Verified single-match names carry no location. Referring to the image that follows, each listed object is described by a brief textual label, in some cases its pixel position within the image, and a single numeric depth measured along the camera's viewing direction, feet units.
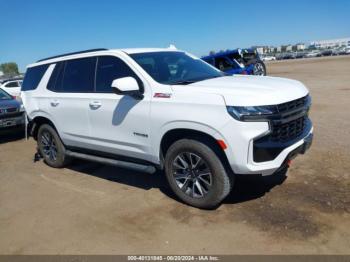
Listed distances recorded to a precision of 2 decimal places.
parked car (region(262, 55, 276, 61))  328.02
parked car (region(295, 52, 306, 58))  296.22
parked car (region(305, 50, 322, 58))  279.90
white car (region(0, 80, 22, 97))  63.72
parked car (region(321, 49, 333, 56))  276.41
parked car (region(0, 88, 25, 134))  29.55
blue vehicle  50.39
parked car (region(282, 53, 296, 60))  301.04
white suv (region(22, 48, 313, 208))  12.39
